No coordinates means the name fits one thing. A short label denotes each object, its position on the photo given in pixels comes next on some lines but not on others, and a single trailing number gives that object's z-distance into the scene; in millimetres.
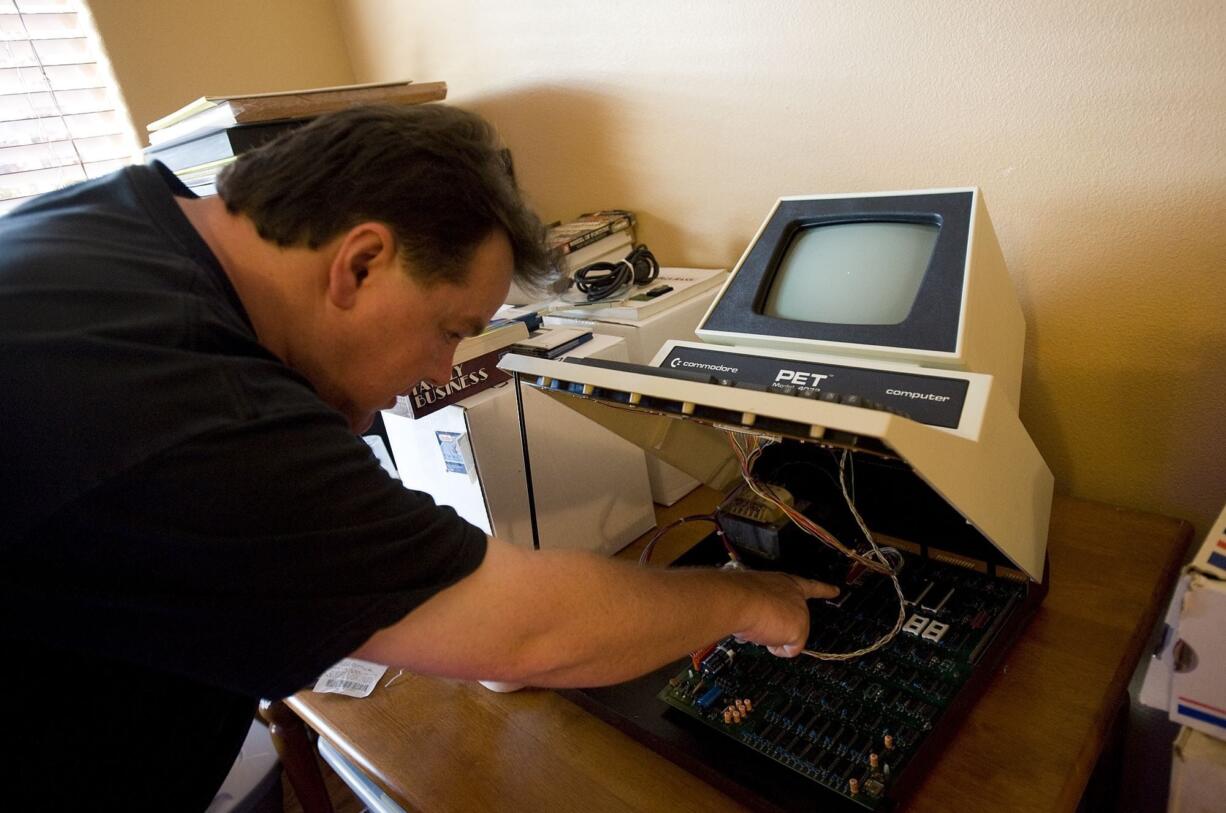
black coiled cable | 1355
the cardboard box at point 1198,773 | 663
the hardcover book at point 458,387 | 1047
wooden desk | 739
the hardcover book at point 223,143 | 1443
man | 529
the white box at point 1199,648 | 615
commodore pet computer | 691
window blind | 1705
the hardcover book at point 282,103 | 1384
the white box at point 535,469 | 1084
